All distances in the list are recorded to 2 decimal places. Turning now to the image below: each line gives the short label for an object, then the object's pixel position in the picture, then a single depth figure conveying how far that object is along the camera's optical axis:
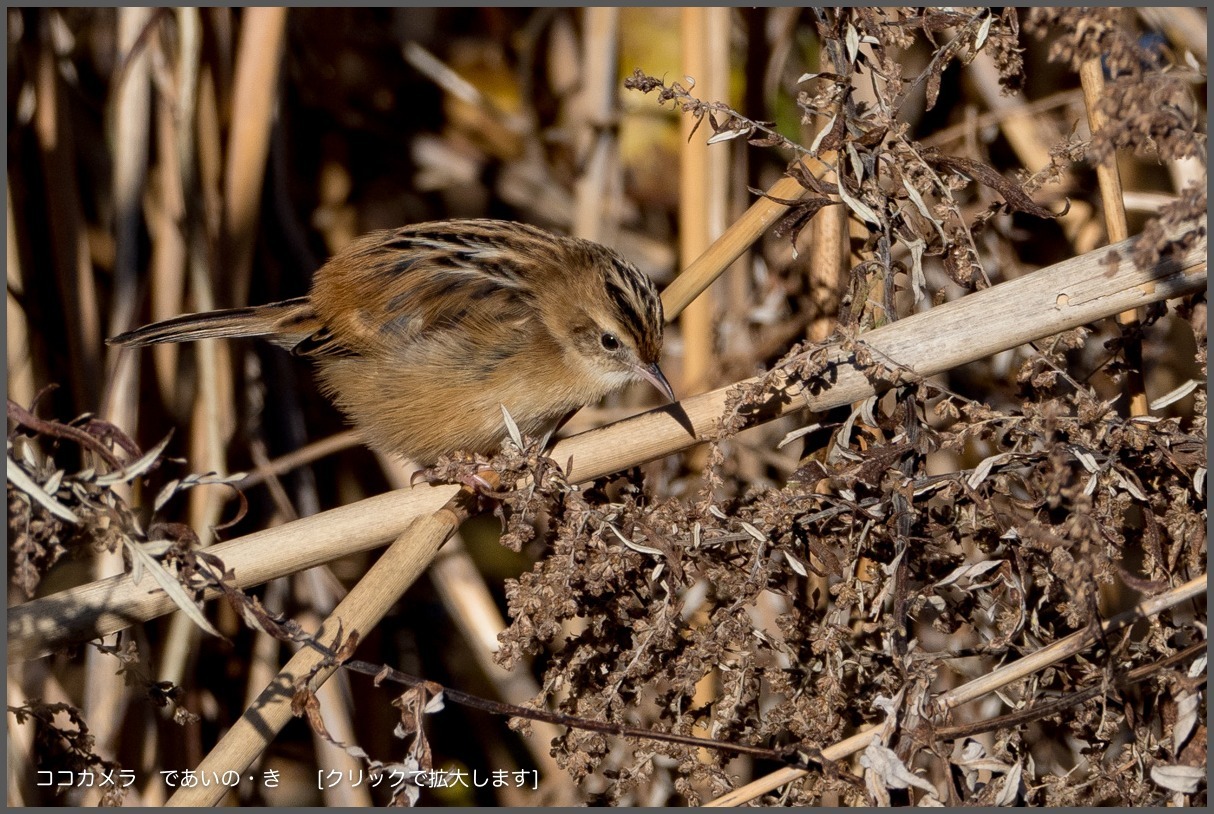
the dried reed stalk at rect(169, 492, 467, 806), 4.21
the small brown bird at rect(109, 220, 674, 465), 6.78
